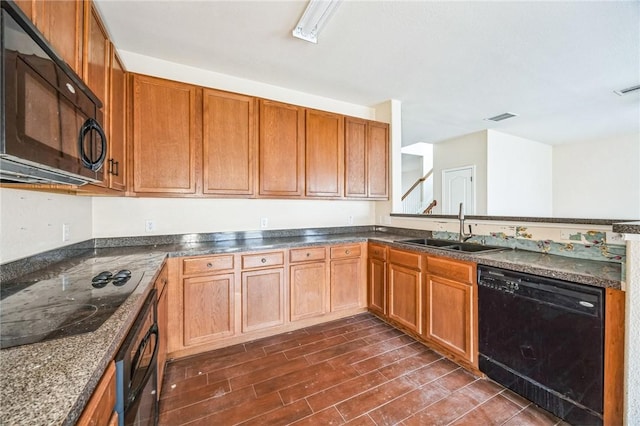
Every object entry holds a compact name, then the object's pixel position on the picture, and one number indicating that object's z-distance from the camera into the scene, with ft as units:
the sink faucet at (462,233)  8.47
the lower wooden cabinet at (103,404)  1.96
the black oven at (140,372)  2.69
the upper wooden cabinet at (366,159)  10.53
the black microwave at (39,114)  2.18
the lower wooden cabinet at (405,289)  7.86
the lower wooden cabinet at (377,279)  9.14
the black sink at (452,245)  8.02
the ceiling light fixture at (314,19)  5.77
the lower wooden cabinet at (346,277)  9.27
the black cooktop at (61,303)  2.64
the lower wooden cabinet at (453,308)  6.47
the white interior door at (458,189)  16.55
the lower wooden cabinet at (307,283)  8.54
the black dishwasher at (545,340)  4.63
